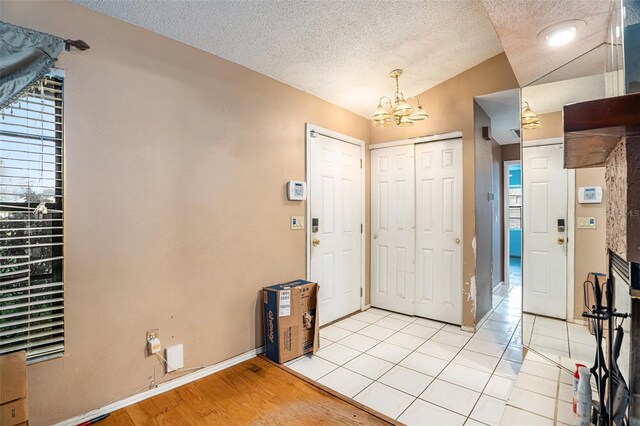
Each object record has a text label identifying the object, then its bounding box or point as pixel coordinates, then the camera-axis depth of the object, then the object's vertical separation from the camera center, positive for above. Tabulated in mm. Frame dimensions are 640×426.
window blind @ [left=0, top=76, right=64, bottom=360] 1581 -45
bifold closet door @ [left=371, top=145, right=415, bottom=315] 3633 -182
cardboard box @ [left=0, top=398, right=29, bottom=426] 1375 -911
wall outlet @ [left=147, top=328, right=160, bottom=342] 2047 -808
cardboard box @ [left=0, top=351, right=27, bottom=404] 1404 -771
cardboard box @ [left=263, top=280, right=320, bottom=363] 2531 -913
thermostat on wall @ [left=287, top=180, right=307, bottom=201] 2928 +229
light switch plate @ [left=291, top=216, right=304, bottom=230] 3012 -82
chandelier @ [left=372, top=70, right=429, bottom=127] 2930 +979
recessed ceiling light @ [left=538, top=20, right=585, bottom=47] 1762 +1092
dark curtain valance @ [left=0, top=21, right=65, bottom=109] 1519 +807
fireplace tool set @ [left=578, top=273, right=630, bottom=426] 1224 -682
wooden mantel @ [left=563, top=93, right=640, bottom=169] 805 +256
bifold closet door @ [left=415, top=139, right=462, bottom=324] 3303 -186
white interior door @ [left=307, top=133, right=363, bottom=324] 3252 -110
